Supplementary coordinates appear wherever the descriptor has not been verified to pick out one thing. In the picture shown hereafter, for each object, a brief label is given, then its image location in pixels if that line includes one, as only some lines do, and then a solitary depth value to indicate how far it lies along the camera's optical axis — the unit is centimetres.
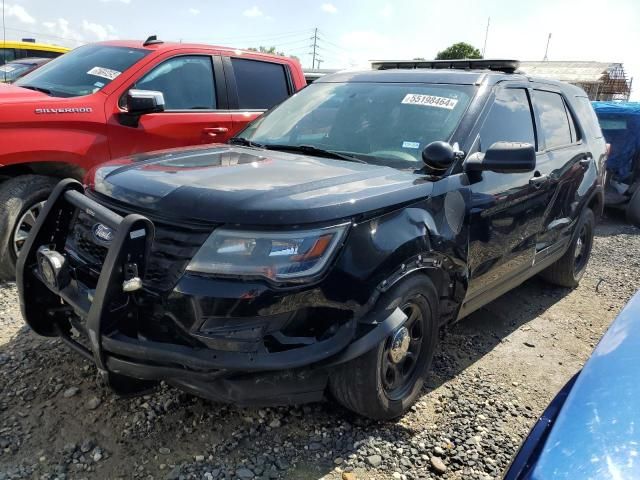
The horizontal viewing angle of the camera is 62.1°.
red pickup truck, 388
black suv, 206
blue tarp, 818
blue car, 134
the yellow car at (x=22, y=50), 1275
